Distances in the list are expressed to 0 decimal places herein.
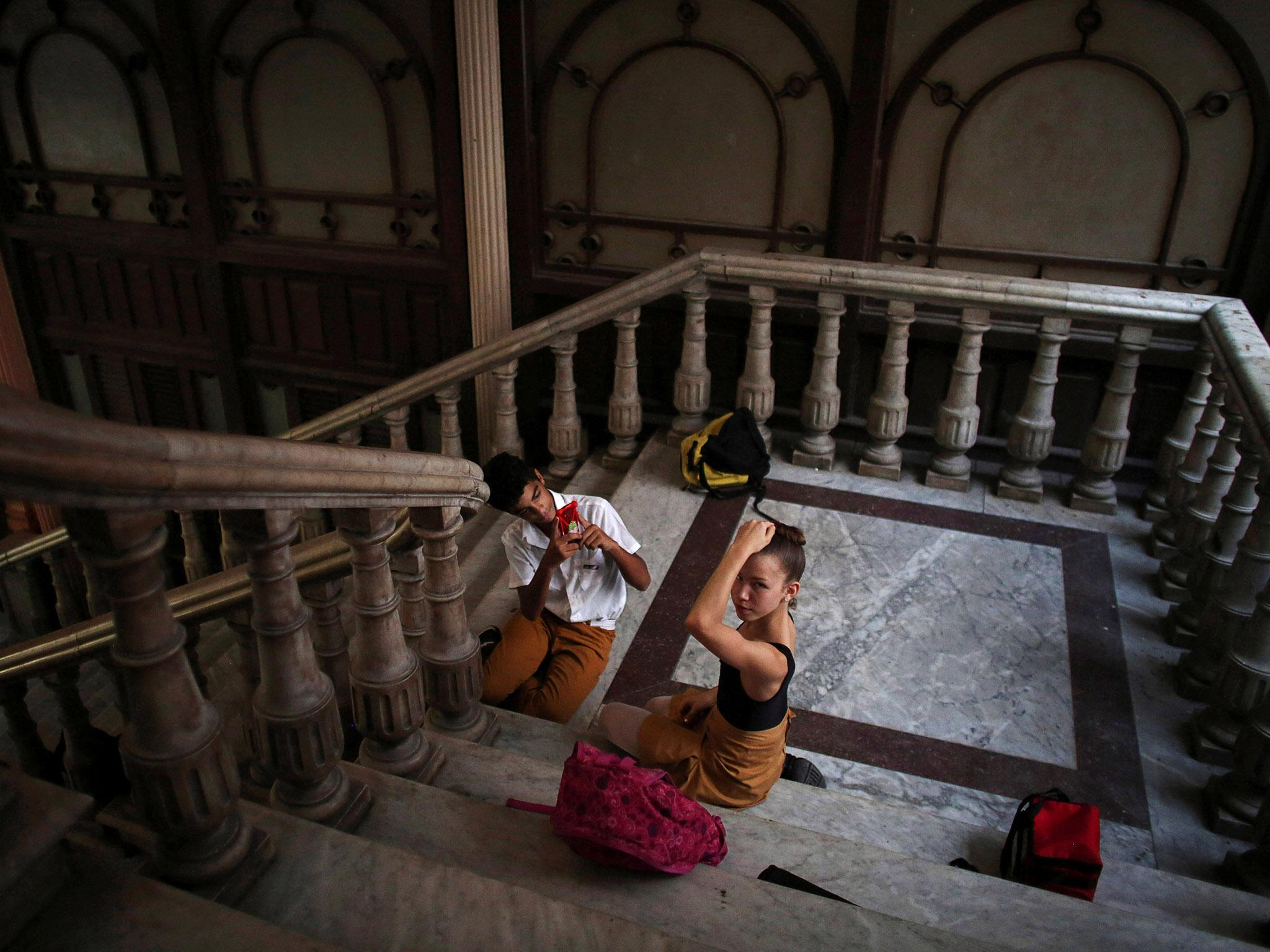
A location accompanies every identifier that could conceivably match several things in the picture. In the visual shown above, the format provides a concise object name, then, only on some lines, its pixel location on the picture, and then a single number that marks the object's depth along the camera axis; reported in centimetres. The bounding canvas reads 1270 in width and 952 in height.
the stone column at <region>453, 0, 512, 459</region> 507
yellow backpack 435
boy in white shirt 315
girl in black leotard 245
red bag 245
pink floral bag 197
